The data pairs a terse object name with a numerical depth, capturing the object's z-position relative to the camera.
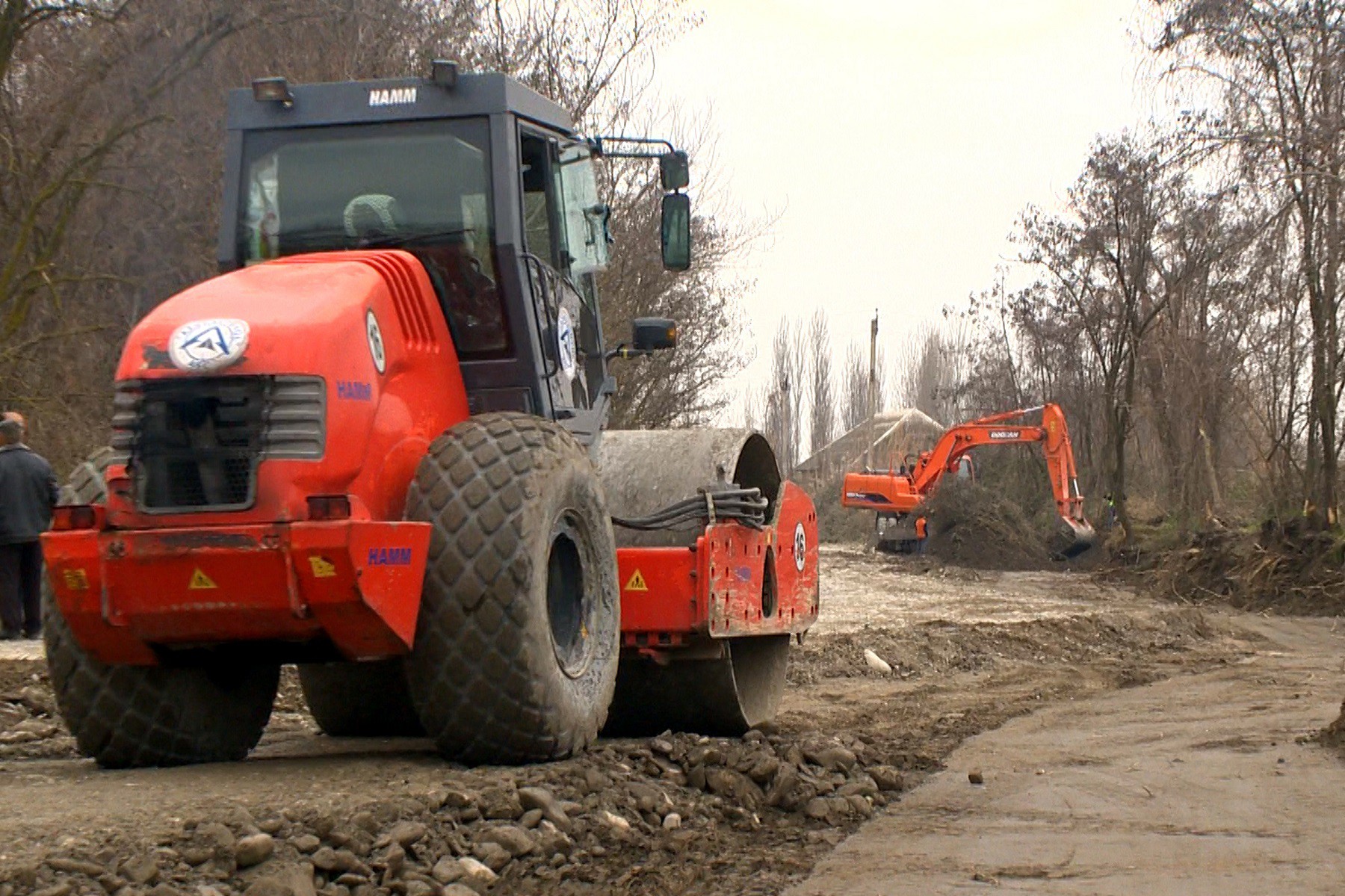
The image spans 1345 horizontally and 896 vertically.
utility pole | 56.50
